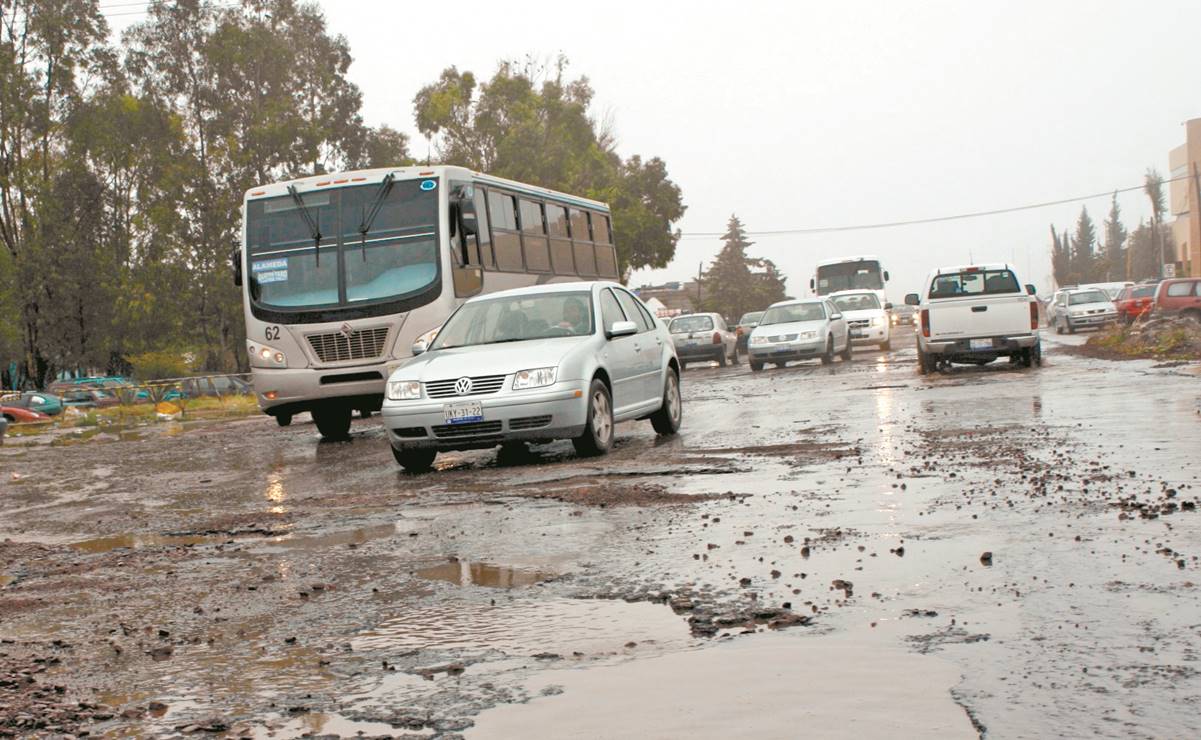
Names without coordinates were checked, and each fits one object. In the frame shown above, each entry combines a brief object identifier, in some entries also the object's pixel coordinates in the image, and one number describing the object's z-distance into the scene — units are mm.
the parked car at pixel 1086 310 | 48094
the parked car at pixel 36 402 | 41312
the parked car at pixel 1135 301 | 47312
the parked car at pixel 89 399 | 35984
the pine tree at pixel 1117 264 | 168412
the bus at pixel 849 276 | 51656
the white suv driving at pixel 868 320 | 39281
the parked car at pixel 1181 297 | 42281
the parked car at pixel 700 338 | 38000
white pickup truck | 24000
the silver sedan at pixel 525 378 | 12312
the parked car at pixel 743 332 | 43075
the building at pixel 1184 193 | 110569
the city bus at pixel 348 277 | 18344
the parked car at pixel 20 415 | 38281
